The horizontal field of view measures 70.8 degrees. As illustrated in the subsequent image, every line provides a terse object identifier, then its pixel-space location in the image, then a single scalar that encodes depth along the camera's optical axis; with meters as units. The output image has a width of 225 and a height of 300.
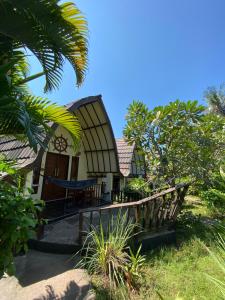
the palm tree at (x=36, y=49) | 1.57
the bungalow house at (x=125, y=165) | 9.86
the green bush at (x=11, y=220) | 1.34
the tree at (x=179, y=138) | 4.42
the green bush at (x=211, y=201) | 5.99
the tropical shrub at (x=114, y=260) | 2.54
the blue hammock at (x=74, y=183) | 4.94
